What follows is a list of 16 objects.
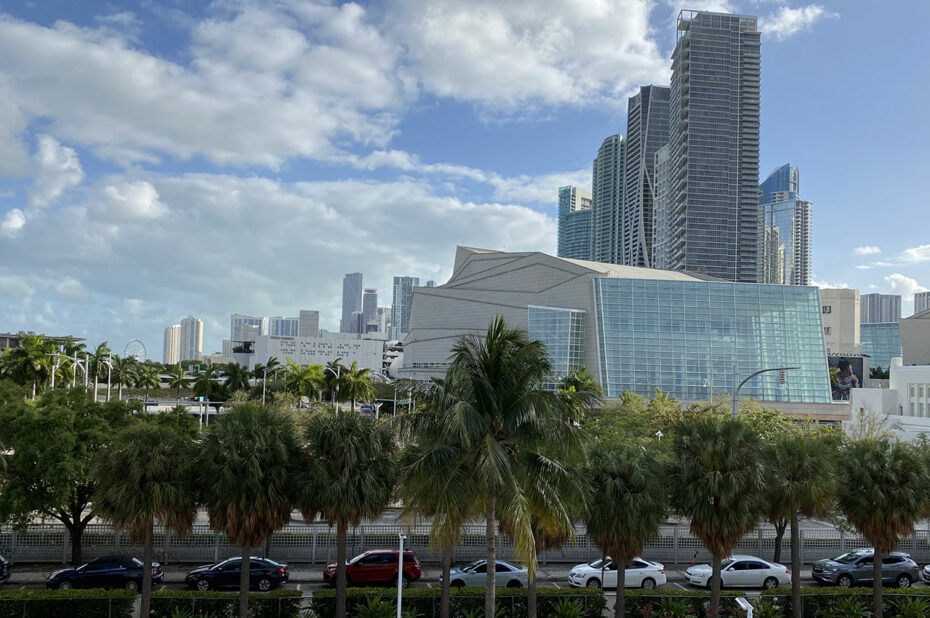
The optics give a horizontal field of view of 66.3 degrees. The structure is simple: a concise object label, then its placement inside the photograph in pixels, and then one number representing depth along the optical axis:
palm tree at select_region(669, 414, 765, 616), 20.11
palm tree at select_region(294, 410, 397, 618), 19.39
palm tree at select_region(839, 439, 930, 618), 21.94
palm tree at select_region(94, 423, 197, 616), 19.55
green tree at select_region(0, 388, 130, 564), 25.16
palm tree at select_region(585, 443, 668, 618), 20.25
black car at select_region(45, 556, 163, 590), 24.88
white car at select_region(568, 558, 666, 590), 27.45
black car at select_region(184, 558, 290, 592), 25.73
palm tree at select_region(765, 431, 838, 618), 21.39
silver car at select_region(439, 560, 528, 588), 26.31
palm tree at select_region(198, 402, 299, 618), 19.30
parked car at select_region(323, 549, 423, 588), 26.56
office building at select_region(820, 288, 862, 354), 196.38
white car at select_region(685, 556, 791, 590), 28.20
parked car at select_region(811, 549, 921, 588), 28.75
